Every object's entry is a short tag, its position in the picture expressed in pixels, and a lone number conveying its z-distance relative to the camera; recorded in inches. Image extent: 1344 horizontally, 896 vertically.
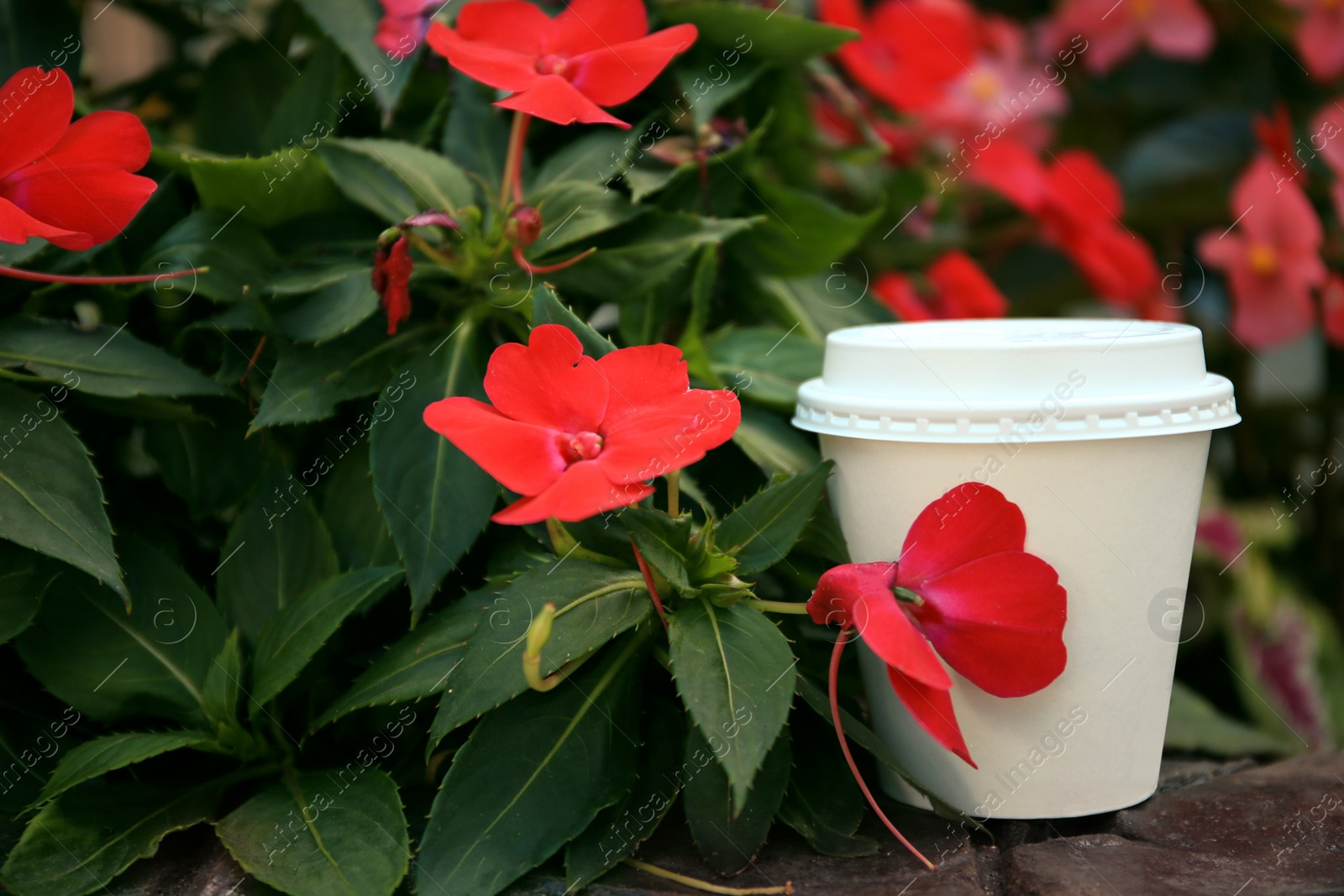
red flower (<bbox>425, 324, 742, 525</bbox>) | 16.1
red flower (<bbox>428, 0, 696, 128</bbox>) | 17.3
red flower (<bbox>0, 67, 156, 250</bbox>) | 16.9
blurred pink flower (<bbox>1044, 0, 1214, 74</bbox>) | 25.7
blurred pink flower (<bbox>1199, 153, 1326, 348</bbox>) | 22.8
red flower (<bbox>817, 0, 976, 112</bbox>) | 22.3
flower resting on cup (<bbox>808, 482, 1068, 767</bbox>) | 16.8
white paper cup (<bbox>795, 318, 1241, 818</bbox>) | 17.1
